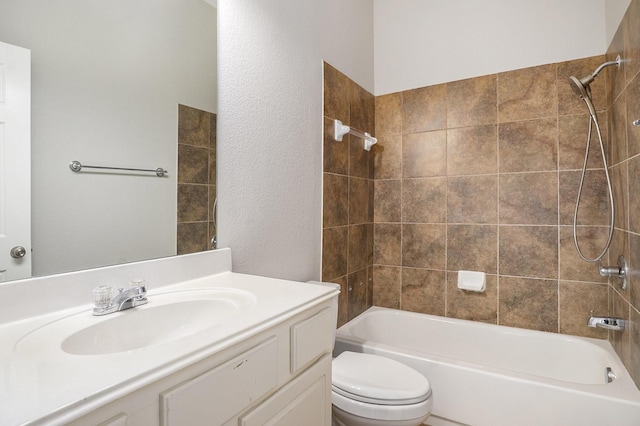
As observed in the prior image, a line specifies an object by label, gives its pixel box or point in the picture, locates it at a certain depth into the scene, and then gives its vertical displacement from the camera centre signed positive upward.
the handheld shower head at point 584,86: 1.65 +0.65
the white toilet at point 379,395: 1.26 -0.73
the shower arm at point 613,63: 1.54 +0.71
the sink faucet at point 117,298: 0.83 -0.23
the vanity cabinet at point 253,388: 0.52 -0.35
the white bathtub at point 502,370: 1.34 -0.80
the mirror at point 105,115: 0.82 +0.28
